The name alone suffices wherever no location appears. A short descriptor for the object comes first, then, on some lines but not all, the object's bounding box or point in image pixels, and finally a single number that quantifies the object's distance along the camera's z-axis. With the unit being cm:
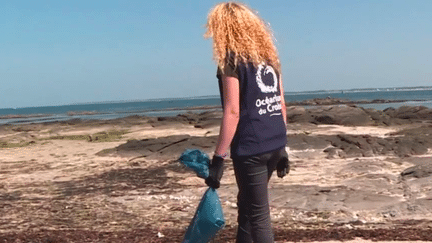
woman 313
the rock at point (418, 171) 829
